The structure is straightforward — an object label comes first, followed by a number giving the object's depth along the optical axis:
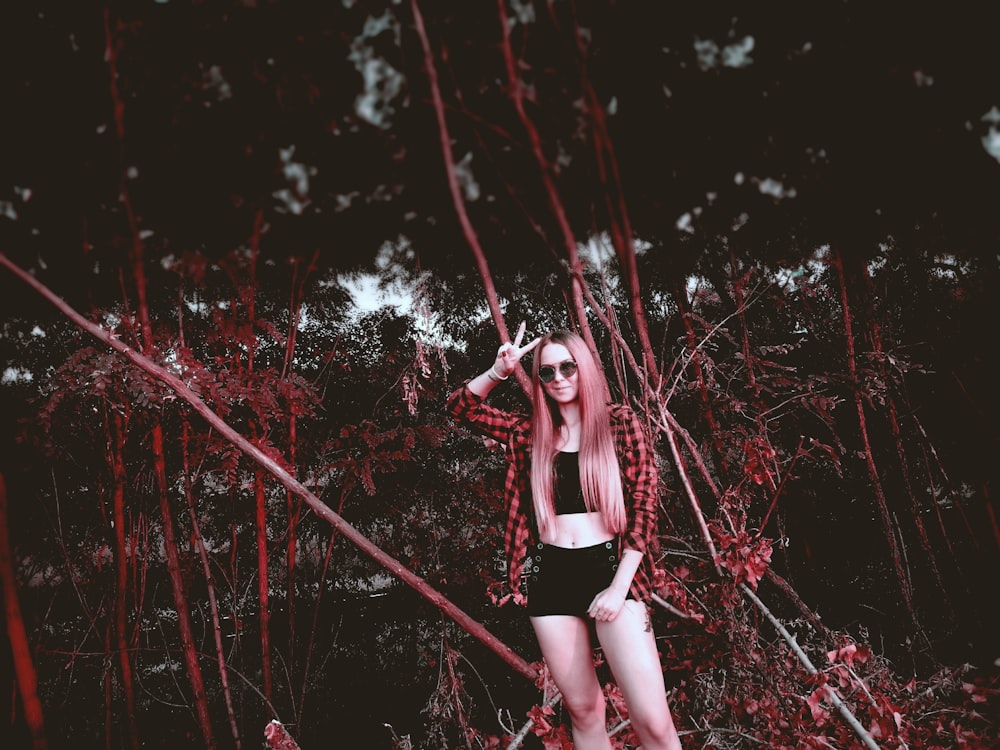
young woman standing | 1.57
